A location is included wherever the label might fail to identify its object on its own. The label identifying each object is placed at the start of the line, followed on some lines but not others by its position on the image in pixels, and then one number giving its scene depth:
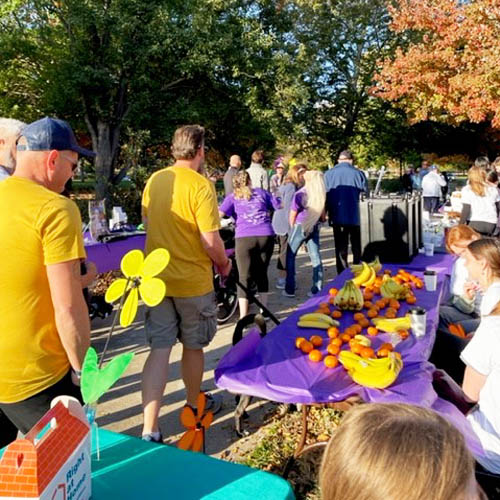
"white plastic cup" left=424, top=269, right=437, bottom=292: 3.79
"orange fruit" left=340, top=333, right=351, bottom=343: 2.64
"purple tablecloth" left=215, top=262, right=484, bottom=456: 2.10
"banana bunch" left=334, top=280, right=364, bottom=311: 3.25
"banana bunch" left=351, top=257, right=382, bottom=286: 3.86
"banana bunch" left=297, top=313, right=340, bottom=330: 2.89
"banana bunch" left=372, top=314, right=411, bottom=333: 2.81
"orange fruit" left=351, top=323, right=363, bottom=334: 2.80
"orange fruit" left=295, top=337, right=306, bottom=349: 2.58
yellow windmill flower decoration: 1.58
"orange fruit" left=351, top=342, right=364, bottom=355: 2.38
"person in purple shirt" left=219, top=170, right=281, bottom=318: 4.86
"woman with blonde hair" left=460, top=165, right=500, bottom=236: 5.83
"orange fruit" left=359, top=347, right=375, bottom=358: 2.34
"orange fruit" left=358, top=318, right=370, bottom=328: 2.94
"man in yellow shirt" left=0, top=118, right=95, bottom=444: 1.53
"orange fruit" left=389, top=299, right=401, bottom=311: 3.28
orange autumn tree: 9.86
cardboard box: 0.95
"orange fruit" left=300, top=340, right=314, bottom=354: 2.53
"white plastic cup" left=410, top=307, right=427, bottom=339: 2.78
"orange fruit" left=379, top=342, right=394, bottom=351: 2.48
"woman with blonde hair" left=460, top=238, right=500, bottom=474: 1.99
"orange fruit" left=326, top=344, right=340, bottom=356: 2.45
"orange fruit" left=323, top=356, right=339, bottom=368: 2.32
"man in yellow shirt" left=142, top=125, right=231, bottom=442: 2.75
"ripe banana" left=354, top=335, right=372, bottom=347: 2.54
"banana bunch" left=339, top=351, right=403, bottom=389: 2.10
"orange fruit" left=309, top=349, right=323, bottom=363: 2.41
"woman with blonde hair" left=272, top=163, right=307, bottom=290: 6.25
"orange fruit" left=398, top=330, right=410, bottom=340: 2.73
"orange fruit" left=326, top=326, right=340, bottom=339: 2.69
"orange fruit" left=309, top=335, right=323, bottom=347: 2.61
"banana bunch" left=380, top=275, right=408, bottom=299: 3.51
